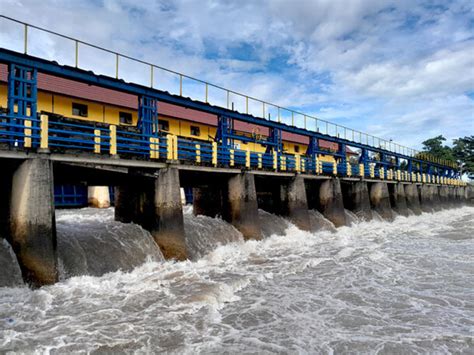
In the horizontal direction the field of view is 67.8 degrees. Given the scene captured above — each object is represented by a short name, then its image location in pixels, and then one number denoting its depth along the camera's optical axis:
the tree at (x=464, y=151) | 79.44
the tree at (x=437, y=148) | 78.32
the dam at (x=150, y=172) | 8.34
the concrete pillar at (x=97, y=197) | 20.05
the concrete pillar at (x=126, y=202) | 12.68
